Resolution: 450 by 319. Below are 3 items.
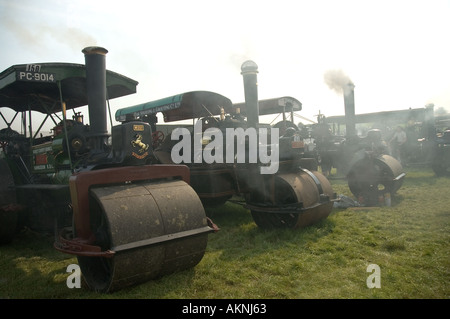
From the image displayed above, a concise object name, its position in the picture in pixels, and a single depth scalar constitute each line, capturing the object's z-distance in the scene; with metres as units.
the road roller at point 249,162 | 4.96
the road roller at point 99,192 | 2.78
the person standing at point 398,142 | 12.51
